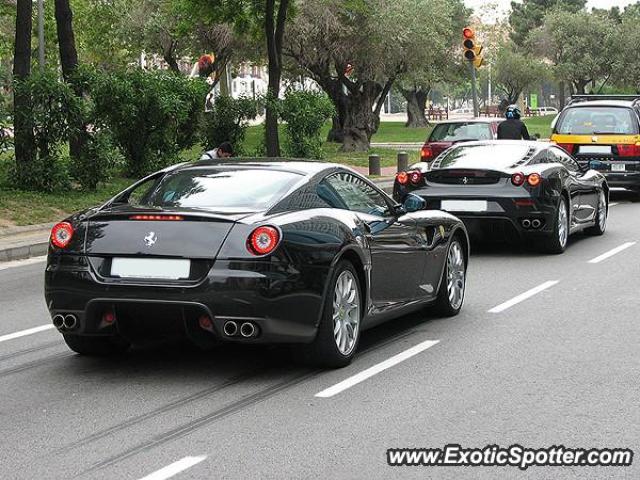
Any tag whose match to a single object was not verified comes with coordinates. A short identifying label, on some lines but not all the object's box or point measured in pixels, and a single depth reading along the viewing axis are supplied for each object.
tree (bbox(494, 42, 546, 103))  96.00
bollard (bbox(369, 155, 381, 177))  30.22
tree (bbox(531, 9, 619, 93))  82.19
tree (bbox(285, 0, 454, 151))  40.44
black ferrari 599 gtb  7.23
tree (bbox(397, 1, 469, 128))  44.44
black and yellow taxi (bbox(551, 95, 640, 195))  23.06
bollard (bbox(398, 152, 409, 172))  31.56
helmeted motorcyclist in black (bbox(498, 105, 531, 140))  20.76
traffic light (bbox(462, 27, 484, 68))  28.06
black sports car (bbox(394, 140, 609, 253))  14.27
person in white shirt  14.86
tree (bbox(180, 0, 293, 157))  28.12
